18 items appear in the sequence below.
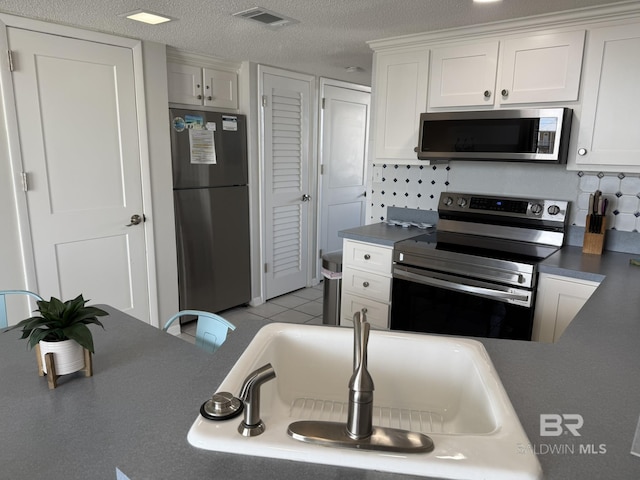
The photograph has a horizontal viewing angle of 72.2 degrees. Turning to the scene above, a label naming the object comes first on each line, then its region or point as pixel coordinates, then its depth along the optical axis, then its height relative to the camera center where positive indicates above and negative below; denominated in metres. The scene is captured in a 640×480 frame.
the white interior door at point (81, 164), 2.53 -0.08
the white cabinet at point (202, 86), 3.25 +0.51
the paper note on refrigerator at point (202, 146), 3.33 +0.05
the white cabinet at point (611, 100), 2.19 +0.29
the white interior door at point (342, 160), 4.45 -0.06
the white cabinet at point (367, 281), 2.77 -0.81
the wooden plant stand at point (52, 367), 1.09 -0.55
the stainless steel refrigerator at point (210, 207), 3.30 -0.43
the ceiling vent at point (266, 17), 2.29 +0.73
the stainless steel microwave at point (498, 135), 2.32 +0.12
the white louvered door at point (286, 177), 3.89 -0.22
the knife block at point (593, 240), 2.43 -0.45
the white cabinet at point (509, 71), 2.33 +0.48
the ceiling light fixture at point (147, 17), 2.33 +0.73
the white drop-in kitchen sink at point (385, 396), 0.78 -0.53
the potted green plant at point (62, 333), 1.10 -0.45
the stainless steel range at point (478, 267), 2.26 -0.59
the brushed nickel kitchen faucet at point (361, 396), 0.82 -0.45
